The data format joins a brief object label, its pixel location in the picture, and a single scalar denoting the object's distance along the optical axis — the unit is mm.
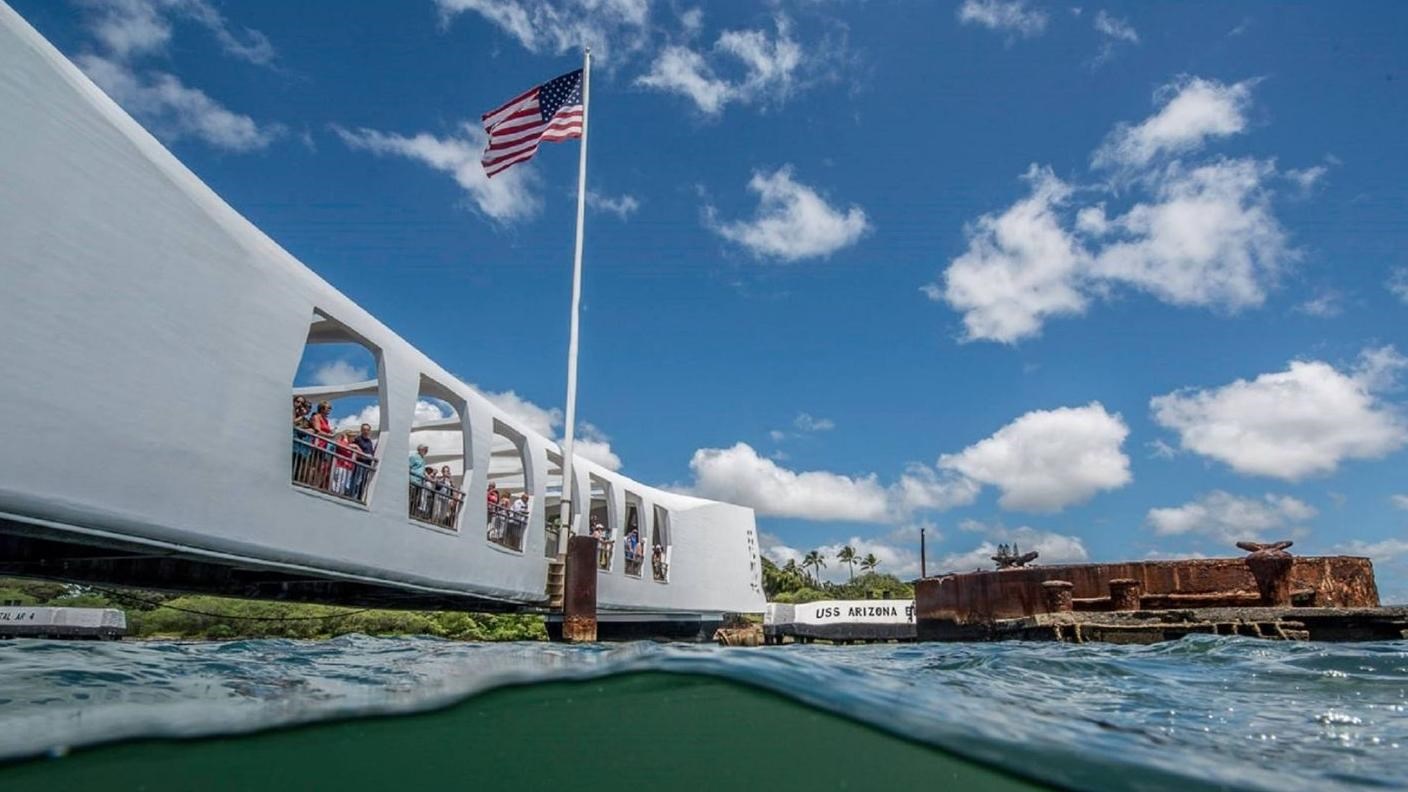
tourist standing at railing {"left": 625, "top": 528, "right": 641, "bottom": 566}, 25031
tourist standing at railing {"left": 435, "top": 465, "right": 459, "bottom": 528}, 16781
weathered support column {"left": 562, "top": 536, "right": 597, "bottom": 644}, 17078
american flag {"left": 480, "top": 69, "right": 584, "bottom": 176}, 18547
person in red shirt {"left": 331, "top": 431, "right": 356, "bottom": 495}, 13789
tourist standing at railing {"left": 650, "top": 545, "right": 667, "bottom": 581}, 27844
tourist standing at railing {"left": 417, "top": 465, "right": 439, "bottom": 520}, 16078
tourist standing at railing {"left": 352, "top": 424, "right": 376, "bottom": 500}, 14281
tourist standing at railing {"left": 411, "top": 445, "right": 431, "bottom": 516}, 15891
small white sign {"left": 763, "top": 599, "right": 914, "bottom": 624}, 31672
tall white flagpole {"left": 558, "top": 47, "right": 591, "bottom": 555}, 19297
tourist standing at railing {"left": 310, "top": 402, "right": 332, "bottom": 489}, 13359
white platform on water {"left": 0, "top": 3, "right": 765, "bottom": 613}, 8633
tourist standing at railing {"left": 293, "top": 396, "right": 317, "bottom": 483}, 12906
